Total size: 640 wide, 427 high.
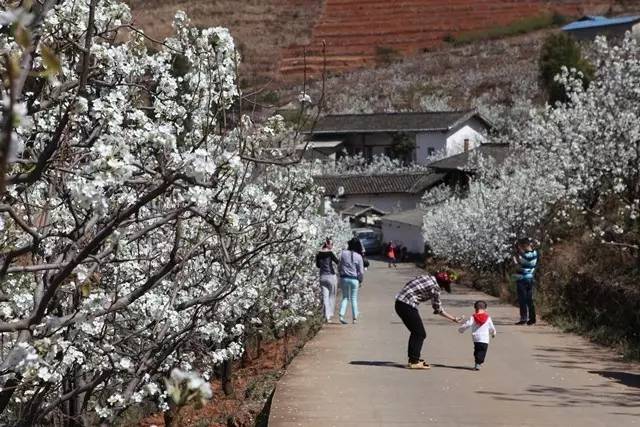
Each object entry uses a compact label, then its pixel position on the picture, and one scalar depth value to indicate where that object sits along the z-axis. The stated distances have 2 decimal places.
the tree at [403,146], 77.12
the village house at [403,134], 73.81
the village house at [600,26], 94.44
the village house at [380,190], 68.19
